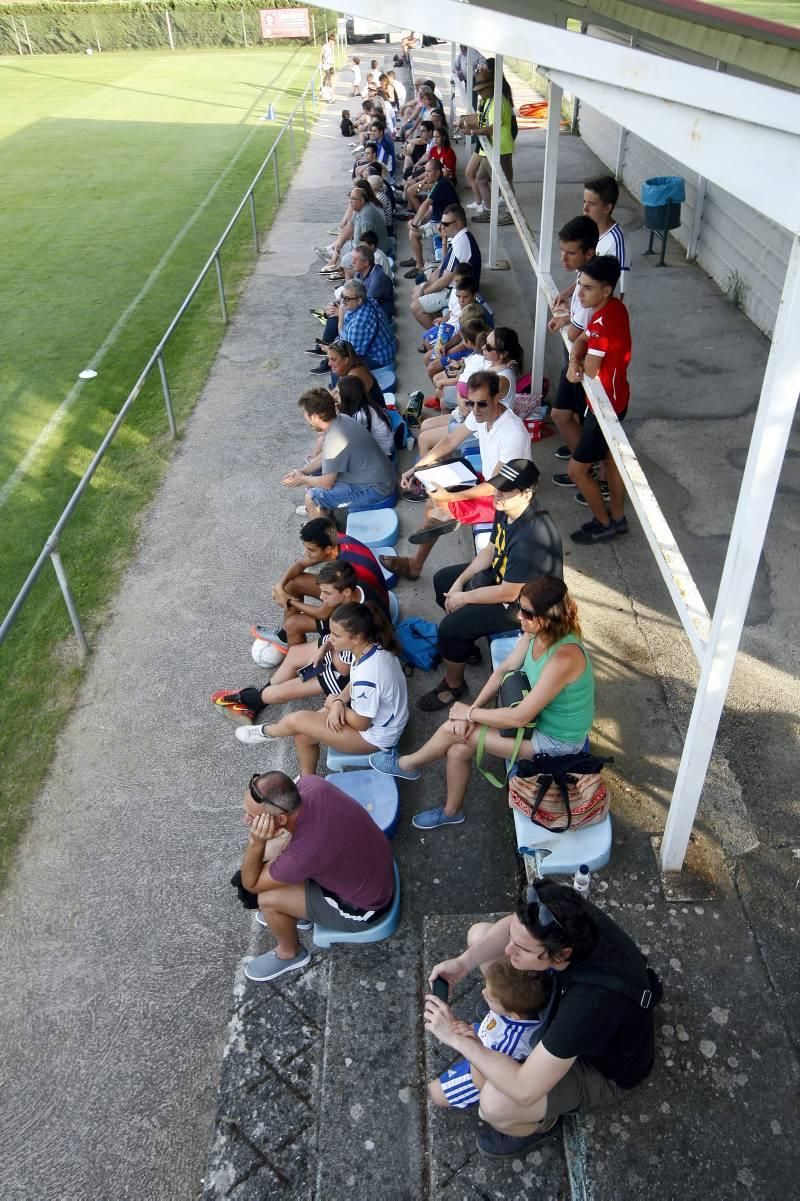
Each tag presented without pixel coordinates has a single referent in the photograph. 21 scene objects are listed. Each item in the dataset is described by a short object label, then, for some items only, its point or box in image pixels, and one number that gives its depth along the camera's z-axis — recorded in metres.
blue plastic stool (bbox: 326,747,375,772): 4.45
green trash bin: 9.71
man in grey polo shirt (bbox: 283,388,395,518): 6.03
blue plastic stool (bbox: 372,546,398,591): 5.84
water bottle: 3.46
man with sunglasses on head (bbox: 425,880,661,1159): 2.59
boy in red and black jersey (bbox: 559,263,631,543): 5.09
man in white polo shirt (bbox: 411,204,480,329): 8.80
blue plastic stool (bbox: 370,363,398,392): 8.23
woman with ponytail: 4.00
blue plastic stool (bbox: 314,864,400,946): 3.62
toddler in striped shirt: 2.68
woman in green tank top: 3.55
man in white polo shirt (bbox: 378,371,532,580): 5.17
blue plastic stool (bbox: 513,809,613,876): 3.59
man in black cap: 4.30
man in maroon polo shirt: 3.29
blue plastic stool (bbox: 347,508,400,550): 6.21
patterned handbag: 3.60
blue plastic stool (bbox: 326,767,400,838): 4.10
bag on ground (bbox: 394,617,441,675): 5.11
